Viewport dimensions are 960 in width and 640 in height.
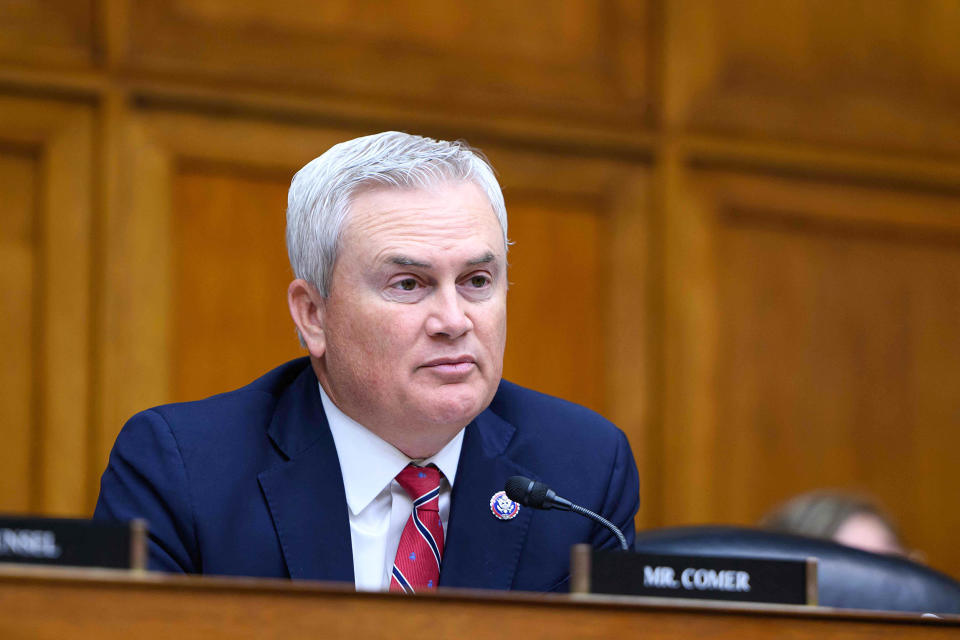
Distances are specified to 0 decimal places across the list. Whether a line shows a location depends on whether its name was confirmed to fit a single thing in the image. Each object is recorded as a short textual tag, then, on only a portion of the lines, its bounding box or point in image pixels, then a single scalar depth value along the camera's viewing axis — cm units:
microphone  465
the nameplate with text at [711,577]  443
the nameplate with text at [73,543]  439
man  474
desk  437
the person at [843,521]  561
